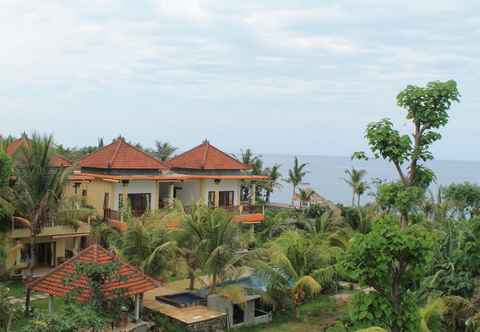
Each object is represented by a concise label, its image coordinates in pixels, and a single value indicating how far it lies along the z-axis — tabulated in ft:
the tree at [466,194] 132.16
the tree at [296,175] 146.51
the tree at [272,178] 145.79
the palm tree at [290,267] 63.10
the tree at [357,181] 150.20
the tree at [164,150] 152.15
